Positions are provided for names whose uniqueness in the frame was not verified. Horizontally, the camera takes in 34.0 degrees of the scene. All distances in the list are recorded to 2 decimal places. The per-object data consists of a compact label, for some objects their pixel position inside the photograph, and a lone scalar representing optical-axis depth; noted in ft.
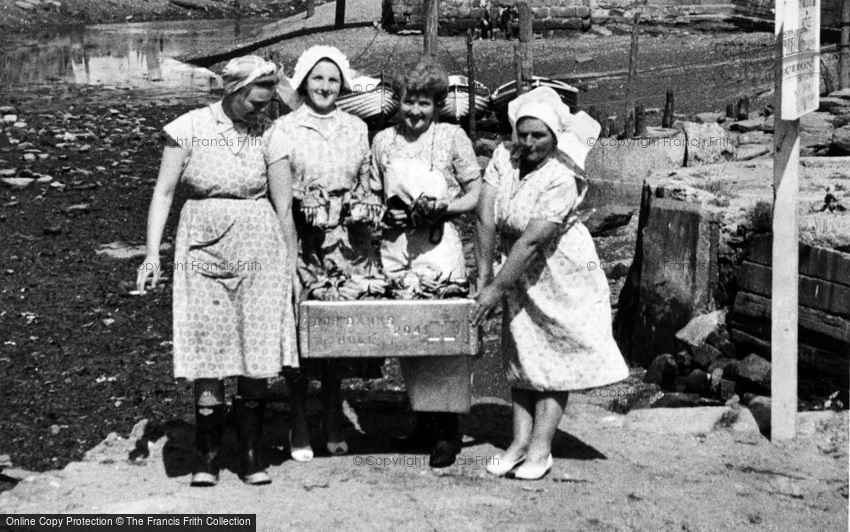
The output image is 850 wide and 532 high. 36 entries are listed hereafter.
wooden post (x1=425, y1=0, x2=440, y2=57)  66.74
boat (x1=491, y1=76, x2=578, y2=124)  59.11
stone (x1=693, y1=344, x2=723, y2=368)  28.81
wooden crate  19.04
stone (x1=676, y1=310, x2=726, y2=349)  29.37
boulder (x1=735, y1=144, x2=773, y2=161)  41.57
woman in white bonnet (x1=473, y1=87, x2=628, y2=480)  19.34
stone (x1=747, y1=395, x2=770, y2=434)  22.80
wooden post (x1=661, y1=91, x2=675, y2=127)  54.17
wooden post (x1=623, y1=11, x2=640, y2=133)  55.72
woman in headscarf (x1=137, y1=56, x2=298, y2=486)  19.06
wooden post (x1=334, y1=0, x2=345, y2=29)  103.83
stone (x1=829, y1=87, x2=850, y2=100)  51.96
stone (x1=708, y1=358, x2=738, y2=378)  27.89
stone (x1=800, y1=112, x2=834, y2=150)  41.39
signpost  20.85
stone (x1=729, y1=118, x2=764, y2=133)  47.42
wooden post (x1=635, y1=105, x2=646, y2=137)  49.37
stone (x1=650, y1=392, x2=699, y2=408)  27.55
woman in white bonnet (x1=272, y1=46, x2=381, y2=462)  20.06
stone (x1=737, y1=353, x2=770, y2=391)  26.91
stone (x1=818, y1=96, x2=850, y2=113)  49.67
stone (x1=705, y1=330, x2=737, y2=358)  28.71
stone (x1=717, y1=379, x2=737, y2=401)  27.58
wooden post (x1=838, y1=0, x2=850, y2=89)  55.77
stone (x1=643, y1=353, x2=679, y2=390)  30.04
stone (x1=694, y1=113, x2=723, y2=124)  53.51
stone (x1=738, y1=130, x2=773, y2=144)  44.77
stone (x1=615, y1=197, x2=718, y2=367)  29.96
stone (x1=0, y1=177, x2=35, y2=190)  46.98
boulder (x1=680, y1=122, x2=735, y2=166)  42.39
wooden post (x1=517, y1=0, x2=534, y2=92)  63.62
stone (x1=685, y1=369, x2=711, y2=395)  28.50
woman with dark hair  19.92
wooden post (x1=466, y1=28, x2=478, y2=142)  57.82
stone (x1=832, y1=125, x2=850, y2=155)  37.27
